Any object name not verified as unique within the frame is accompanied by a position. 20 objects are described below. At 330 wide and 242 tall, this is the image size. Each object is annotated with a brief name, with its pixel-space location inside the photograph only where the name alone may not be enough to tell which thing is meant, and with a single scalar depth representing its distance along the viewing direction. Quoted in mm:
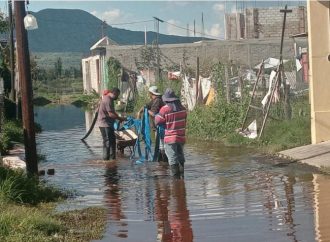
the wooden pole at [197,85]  22341
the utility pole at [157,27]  38431
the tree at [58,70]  108069
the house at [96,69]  47688
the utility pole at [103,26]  71000
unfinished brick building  42469
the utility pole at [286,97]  17312
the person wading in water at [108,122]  16000
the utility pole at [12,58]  31547
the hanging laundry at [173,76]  26512
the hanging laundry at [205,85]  22188
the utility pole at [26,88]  11500
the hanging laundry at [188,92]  23438
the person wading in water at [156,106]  14952
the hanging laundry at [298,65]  21242
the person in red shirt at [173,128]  12297
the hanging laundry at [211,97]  20972
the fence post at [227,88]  19781
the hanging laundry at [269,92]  18002
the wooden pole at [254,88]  17831
